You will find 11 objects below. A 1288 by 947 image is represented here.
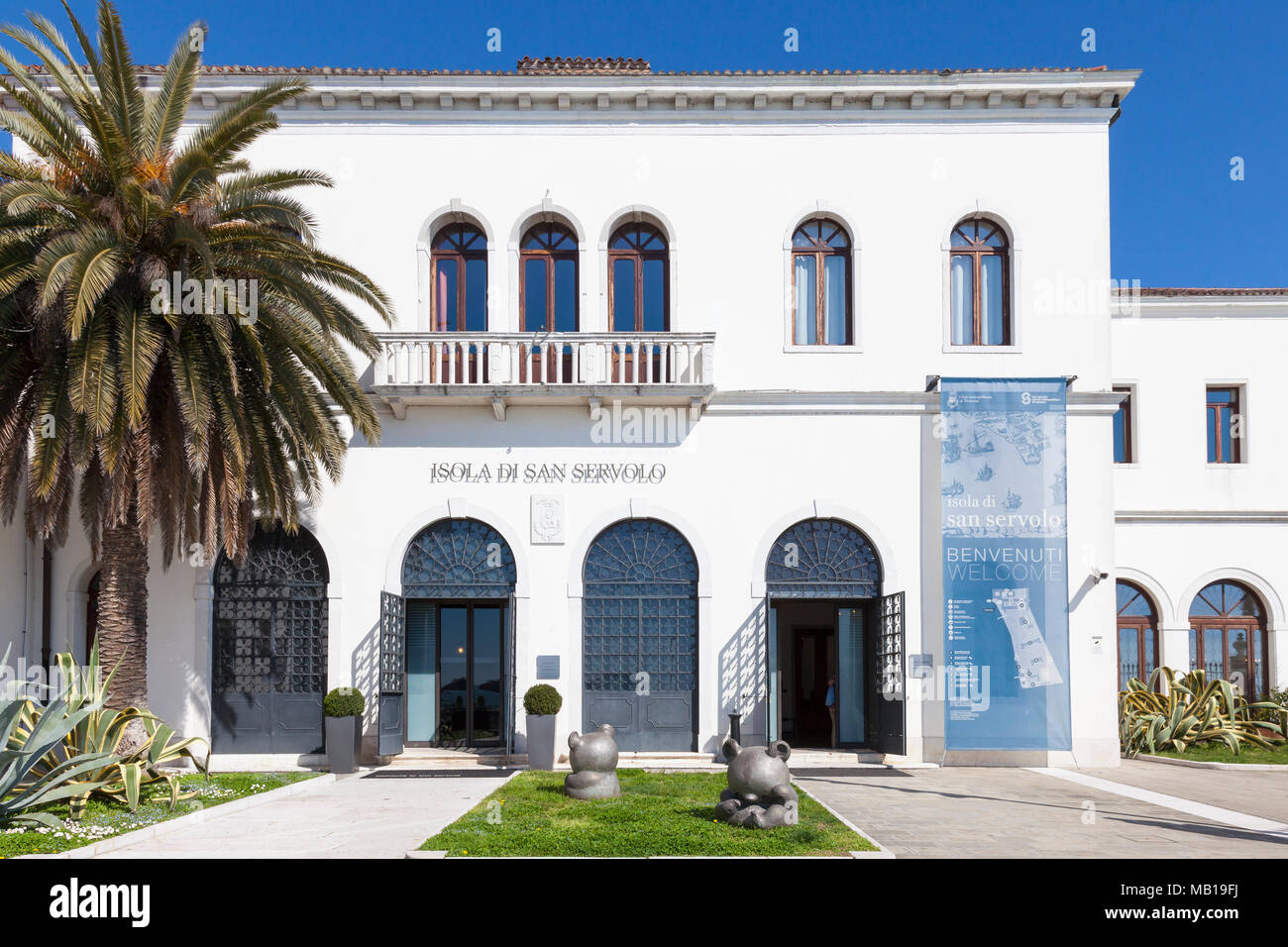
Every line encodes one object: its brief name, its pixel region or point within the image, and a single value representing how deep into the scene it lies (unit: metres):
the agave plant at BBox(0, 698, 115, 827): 10.80
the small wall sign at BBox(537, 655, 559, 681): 18.03
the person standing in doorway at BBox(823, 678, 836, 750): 18.95
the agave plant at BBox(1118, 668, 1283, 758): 19.72
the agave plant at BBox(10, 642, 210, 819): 11.89
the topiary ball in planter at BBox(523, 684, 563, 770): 16.92
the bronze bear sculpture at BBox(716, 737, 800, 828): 10.85
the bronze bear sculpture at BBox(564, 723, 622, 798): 13.00
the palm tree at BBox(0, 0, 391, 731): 13.77
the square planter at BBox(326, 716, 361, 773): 16.66
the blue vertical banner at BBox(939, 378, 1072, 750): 17.75
